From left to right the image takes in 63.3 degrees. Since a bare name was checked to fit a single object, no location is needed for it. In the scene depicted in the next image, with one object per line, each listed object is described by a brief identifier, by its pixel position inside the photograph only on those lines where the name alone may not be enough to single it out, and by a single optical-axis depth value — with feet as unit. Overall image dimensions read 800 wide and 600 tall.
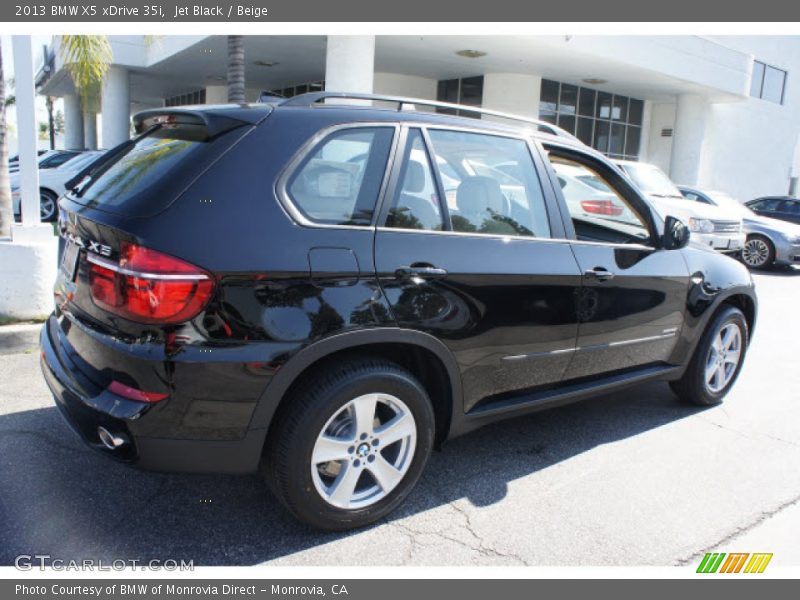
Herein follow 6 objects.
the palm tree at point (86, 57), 24.25
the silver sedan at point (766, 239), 42.09
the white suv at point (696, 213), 39.32
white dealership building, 52.49
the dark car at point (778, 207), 52.47
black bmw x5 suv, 8.00
